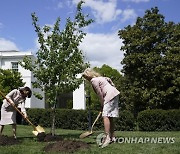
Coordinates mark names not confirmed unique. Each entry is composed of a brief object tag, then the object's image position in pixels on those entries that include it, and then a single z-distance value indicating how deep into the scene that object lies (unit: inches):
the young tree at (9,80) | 704.6
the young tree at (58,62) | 254.7
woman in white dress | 205.6
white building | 955.5
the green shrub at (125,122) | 459.0
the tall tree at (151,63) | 569.2
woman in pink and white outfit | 143.5
